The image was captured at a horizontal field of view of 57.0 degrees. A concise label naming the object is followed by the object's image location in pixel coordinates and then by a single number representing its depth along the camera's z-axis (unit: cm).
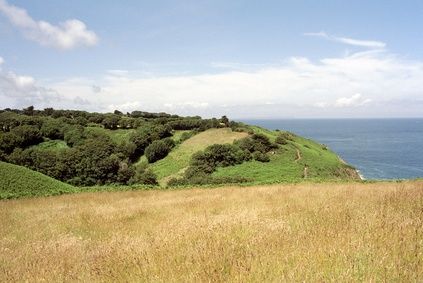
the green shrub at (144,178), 6869
